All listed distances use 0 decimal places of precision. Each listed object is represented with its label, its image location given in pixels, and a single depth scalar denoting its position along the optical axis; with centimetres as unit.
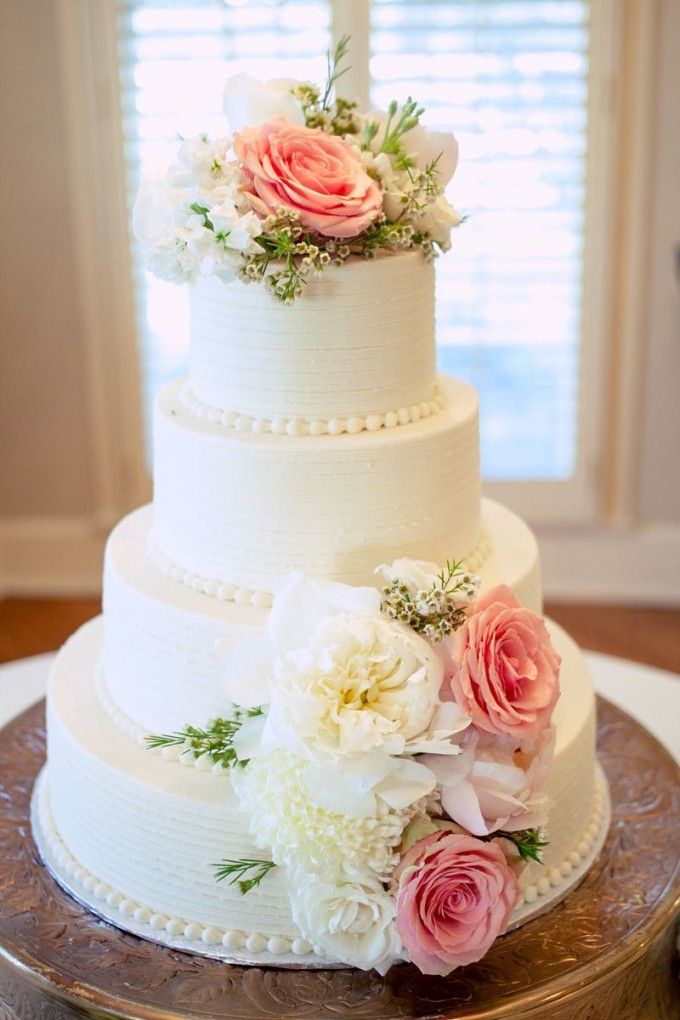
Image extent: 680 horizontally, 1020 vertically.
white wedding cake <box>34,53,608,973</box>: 138
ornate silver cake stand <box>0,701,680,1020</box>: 145
